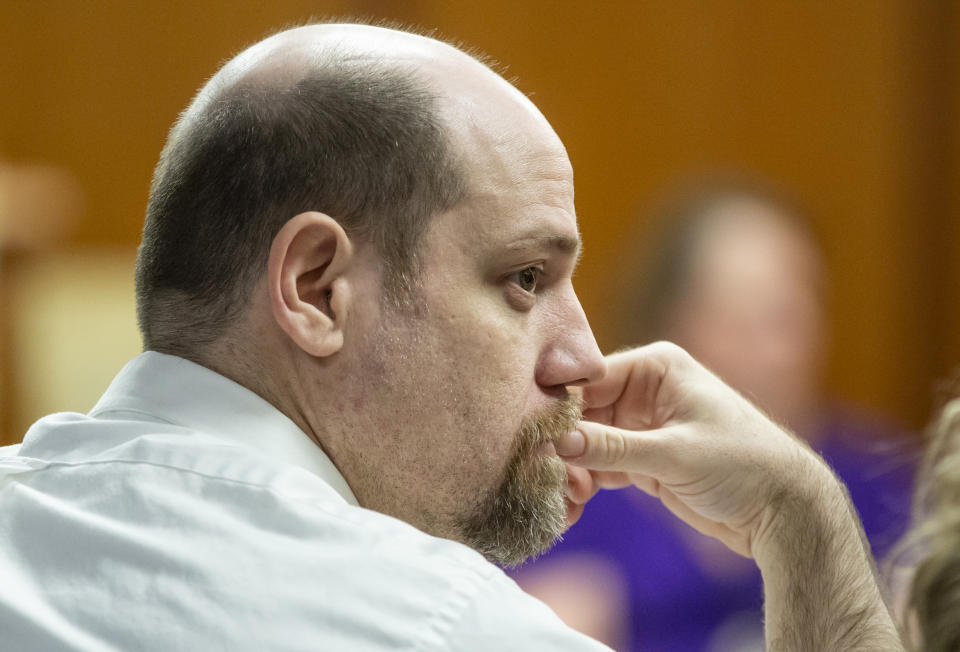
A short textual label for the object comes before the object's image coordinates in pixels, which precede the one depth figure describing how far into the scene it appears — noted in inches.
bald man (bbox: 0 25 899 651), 101.1
